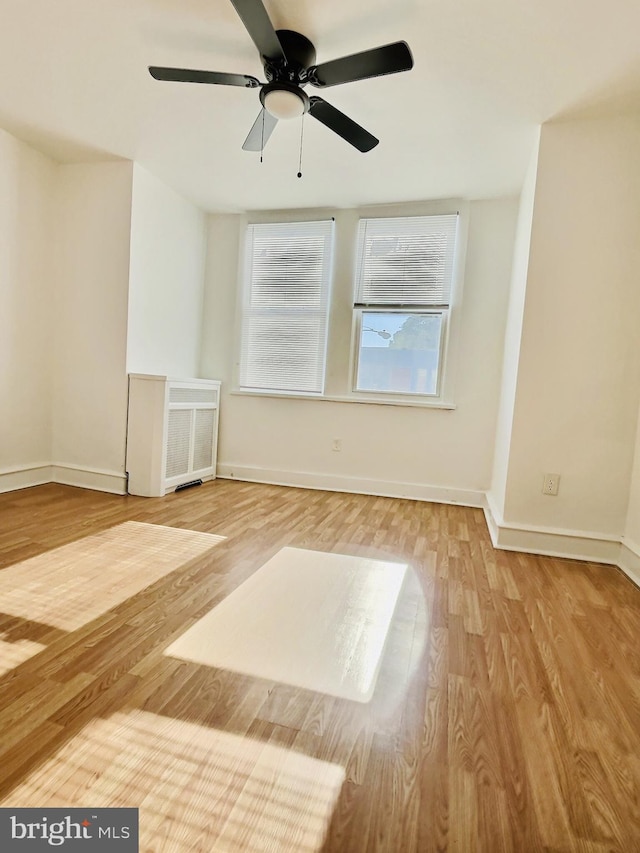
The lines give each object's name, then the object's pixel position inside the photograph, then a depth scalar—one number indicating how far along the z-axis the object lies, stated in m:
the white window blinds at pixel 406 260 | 3.58
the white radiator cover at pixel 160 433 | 3.22
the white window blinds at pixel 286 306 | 3.89
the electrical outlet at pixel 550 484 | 2.54
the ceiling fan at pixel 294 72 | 1.68
